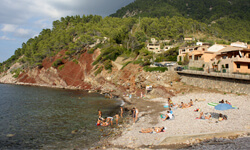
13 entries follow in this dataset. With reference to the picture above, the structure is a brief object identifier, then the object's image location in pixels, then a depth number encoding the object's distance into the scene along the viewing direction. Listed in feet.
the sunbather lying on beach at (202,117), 61.15
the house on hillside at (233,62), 98.99
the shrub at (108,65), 201.27
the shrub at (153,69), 143.82
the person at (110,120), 71.72
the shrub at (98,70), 205.36
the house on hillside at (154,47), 258.90
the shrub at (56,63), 252.62
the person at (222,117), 57.72
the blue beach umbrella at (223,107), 67.67
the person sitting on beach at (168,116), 68.05
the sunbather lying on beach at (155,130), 54.54
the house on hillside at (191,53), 153.79
